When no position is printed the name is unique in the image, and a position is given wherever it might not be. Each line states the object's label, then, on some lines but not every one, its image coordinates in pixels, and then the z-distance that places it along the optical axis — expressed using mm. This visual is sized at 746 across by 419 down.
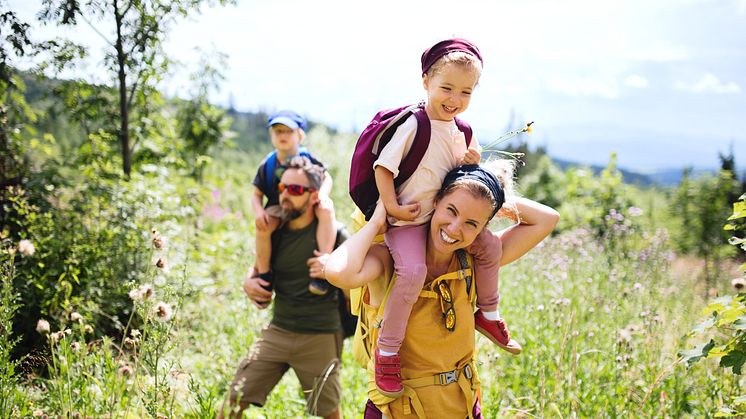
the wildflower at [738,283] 2874
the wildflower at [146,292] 2193
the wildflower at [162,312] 2270
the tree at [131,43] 4377
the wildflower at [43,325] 2410
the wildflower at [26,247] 2680
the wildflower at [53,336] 2320
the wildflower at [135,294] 2219
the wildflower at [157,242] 2221
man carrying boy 3252
